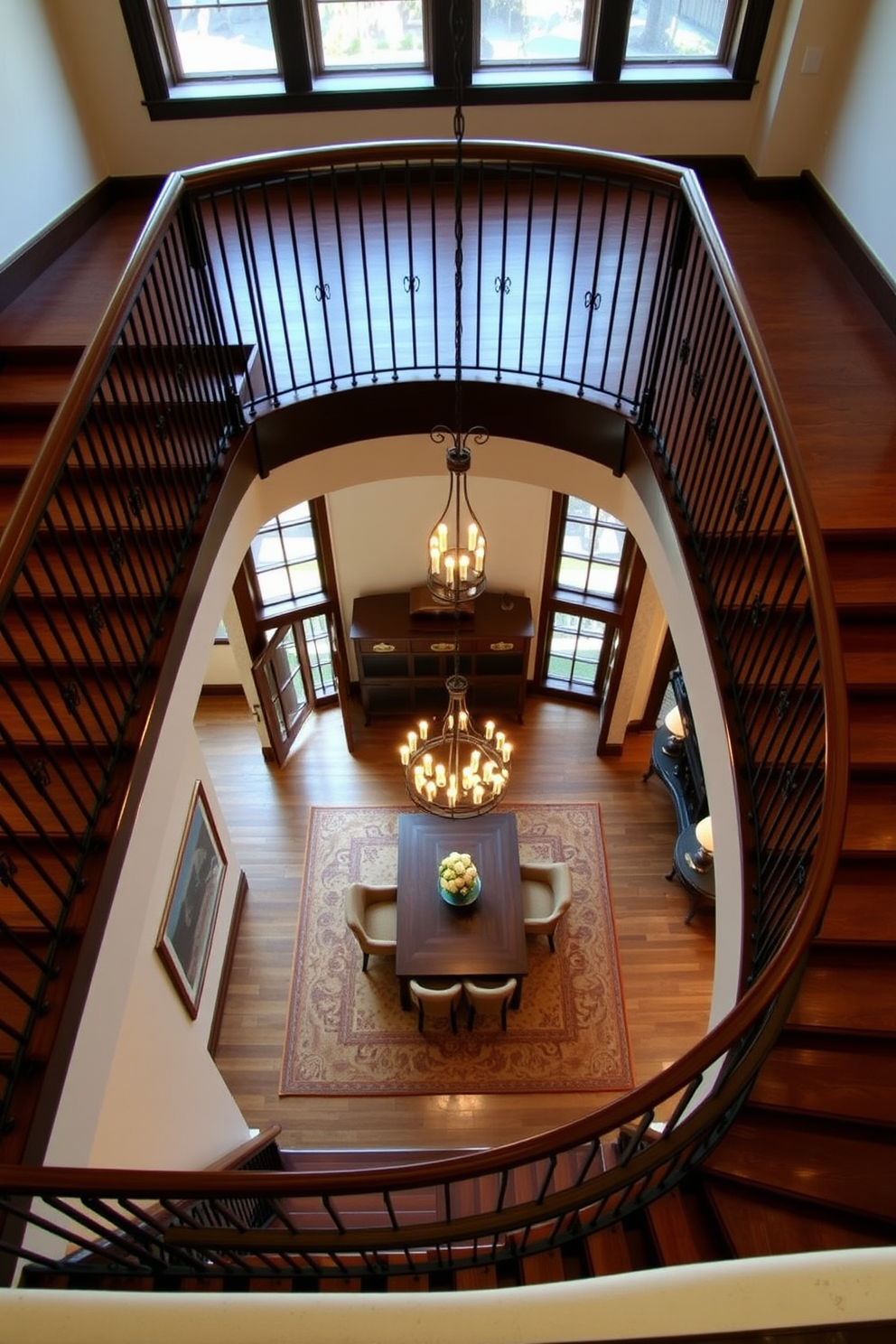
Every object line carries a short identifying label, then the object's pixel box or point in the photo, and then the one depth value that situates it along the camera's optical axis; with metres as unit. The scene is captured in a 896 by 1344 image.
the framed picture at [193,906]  4.48
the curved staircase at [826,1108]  2.21
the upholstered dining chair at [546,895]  5.73
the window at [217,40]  4.81
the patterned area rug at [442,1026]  5.43
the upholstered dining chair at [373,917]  5.62
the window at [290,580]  6.77
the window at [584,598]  6.80
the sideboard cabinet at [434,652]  7.07
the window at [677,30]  4.85
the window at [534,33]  4.86
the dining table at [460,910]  5.39
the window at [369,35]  4.85
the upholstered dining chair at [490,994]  5.23
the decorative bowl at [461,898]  5.62
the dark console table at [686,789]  5.64
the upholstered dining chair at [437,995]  5.30
